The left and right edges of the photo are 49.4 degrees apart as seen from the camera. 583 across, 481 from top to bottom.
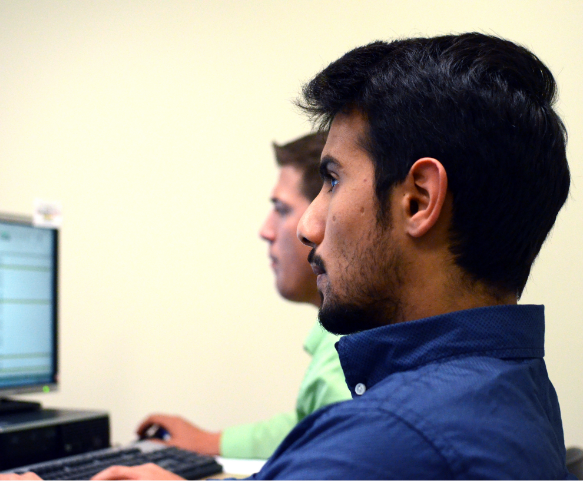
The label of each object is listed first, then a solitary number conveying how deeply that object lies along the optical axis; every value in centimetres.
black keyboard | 100
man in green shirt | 133
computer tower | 112
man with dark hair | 56
